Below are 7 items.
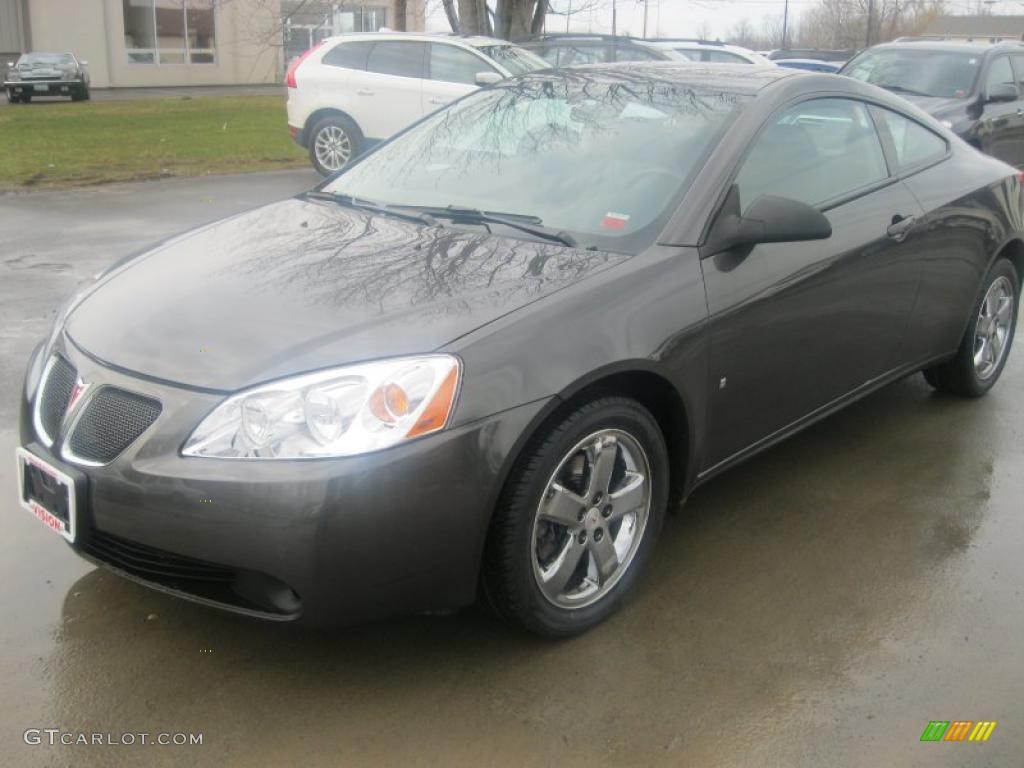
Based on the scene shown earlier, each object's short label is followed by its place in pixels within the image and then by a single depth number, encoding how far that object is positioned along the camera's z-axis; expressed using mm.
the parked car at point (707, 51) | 18141
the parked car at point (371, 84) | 12812
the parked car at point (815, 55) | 29120
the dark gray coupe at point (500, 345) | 2697
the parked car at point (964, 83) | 11375
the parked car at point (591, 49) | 15664
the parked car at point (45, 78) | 28703
